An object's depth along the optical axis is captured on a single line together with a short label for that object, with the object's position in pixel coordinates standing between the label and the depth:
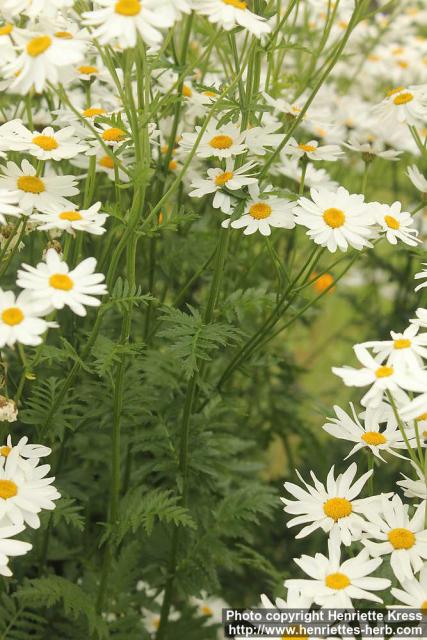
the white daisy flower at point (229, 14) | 0.93
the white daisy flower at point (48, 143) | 0.99
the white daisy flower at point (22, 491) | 0.94
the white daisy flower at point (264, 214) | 1.01
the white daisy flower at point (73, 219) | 0.94
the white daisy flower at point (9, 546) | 0.91
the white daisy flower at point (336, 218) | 1.00
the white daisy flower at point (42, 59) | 0.91
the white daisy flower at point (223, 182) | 1.01
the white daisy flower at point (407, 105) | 1.09
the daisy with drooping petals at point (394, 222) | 1.01
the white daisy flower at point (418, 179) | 1.08
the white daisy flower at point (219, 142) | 1.01
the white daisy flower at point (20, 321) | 0.90
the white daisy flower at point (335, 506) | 0.94
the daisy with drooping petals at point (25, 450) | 0.96
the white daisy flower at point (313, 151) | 1.06
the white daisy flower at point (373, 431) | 0.97
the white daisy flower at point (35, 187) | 0.97
